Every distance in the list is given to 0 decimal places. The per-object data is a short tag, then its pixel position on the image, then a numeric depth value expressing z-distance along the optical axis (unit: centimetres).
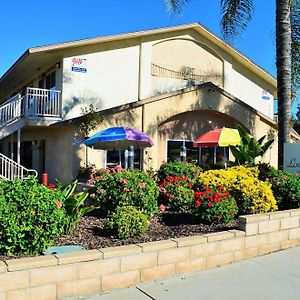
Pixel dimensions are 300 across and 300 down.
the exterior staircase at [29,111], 1712
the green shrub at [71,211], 631
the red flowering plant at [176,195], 827
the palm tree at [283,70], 1170
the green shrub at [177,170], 1003
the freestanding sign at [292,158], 1102
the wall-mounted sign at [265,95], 2538
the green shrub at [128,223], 604
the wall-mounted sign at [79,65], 1886
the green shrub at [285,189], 820
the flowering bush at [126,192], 734
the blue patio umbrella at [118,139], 1397
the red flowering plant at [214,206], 700
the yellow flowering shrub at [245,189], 748
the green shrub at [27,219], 487
